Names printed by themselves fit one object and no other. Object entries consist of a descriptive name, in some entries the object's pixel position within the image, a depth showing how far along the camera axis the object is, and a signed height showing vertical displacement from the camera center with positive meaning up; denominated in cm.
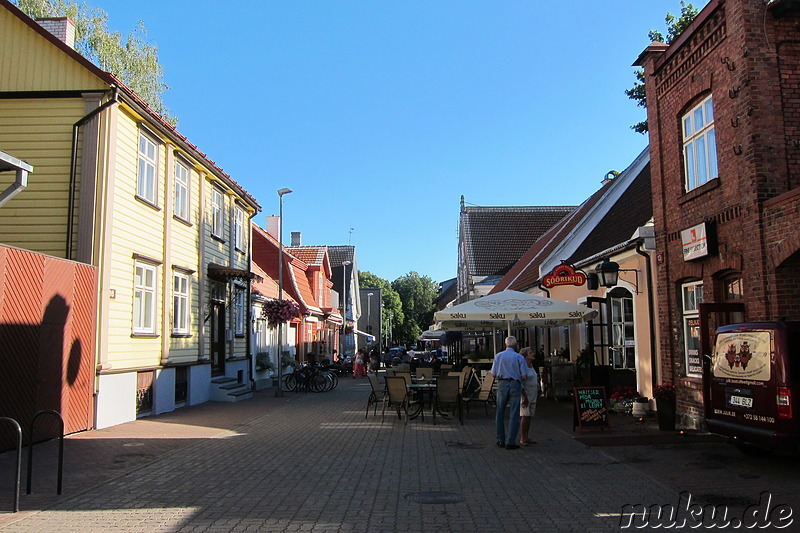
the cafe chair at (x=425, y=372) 1788 -106
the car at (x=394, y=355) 4638 -170
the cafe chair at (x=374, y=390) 1508 -129
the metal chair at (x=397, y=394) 1408 -128
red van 758 -68
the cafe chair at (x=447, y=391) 1398 -122
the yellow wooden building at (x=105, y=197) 1295 +281
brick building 974 +245
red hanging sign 1591 +126
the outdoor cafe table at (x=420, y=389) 1426 -124
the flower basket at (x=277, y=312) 2220 +74
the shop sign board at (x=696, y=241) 1098 +148
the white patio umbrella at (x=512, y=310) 1388 +43
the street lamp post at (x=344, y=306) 5261 +216
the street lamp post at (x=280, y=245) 2122 +283
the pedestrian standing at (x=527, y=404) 1043 -112
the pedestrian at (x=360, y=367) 3509 -174
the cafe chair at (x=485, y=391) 1455 -128
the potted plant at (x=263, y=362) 2506 -103
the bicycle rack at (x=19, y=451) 630 -107
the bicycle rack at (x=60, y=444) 696 -111
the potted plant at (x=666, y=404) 1145 -126
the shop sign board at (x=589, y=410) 1143 -134
